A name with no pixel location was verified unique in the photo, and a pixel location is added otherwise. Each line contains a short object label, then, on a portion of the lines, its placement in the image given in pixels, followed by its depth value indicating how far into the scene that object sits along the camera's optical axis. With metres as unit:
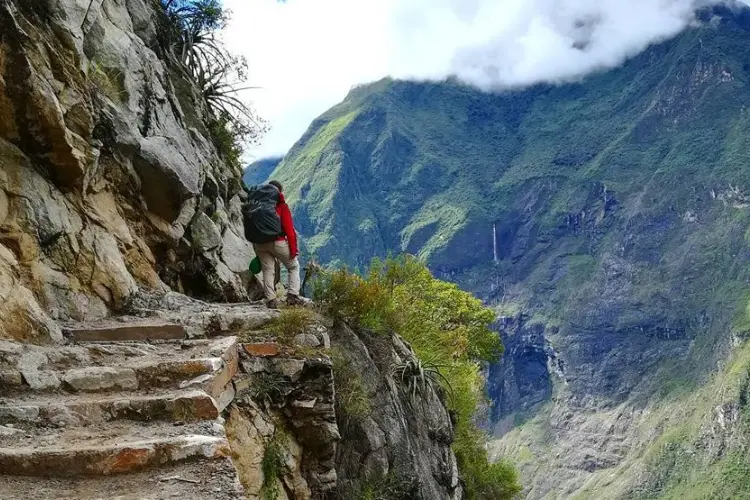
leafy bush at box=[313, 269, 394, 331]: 10.24
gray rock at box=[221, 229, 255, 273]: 14.20
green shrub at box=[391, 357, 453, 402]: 11.27
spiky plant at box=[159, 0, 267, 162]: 17.86
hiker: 10.53
